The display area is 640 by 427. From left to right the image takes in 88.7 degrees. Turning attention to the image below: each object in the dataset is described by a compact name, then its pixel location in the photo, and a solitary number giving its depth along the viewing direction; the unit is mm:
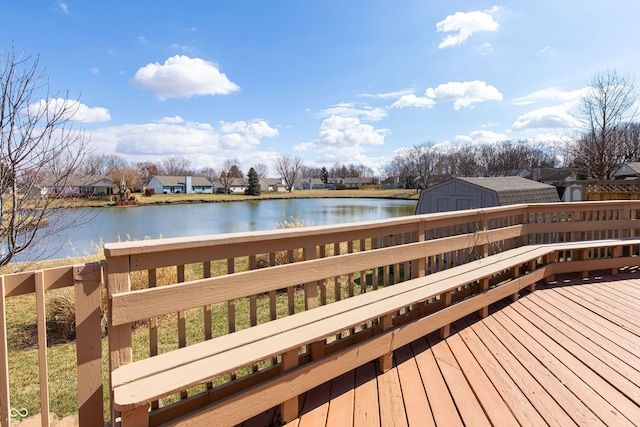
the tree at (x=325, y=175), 100331
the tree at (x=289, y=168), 81125
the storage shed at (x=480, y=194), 9672
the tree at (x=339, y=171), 101938
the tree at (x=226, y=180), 71438
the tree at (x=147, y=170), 67125
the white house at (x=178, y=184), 65562
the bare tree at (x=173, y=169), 80106
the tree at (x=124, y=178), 45697
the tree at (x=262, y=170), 90700
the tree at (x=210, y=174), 78950
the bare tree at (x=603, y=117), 14914
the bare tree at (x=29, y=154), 3801
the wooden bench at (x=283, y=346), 1368
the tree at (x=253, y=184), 62531
